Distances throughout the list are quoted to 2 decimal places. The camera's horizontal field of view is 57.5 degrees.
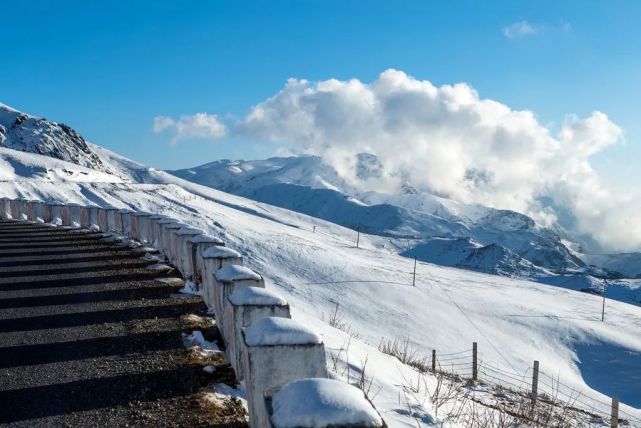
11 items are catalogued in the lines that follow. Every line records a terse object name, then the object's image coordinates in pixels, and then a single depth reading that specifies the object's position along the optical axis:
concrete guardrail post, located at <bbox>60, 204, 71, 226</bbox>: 18.08
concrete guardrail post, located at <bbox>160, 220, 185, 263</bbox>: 10.29
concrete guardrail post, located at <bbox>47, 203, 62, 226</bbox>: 19.08
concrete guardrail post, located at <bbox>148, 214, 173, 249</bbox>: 12.02
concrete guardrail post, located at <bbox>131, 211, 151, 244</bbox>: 12.94
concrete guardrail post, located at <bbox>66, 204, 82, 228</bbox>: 17.38
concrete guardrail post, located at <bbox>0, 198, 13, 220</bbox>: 22.21
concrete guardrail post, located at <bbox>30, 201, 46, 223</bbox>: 19.96
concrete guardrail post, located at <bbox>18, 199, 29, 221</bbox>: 21.27
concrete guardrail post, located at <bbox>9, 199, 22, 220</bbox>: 21.89
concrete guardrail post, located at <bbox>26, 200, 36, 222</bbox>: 20.61
